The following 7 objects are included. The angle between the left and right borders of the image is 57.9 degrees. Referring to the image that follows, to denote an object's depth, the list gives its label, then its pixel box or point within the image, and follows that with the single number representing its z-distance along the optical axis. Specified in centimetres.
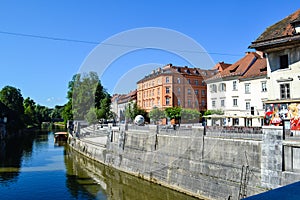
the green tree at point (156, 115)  4406
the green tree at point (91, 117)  4844
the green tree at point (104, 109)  5125
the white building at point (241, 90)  3238
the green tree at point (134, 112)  4661
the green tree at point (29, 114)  8394
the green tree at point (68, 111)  6091
